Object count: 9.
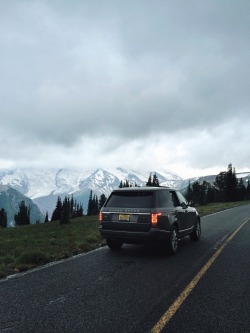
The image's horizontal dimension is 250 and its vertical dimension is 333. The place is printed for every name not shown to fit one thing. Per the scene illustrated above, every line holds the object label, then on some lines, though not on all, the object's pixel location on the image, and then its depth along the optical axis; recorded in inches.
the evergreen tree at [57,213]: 4249.5
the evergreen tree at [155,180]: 4756.4
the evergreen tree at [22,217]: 4530.0
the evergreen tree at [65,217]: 2610.2
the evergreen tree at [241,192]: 4228.8
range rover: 374.6
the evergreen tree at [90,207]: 4866.6
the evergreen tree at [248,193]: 4858.0
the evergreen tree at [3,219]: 4527.1
